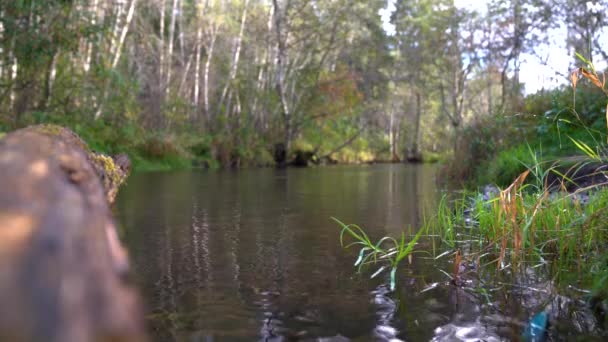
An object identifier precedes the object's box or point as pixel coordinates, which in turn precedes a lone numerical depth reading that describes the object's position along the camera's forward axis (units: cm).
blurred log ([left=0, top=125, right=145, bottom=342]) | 70
